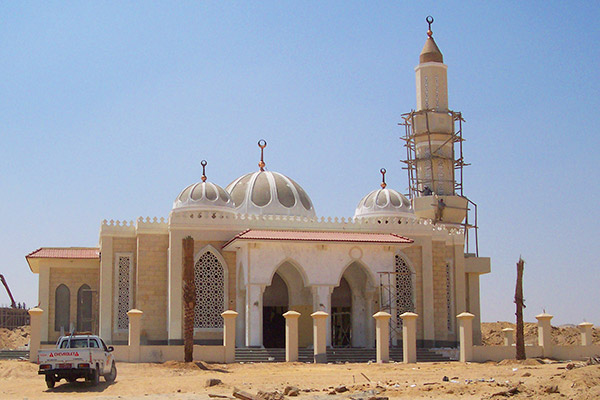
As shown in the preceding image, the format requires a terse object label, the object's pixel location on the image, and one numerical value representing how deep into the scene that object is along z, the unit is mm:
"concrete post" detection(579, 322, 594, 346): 30212
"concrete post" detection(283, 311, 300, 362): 26000
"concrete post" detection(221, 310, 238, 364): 25578
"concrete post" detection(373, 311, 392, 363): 26062
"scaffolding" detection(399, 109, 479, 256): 38188
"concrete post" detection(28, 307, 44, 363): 24328
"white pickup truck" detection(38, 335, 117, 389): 18703
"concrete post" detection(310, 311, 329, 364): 26142
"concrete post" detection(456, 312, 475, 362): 26438
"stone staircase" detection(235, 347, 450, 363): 27328
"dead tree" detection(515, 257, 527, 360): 26297
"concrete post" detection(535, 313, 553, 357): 27984
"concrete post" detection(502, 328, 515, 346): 33209
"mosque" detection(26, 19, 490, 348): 30141
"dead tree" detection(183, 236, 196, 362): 24719
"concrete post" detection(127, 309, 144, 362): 25000
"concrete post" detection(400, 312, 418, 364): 25953
